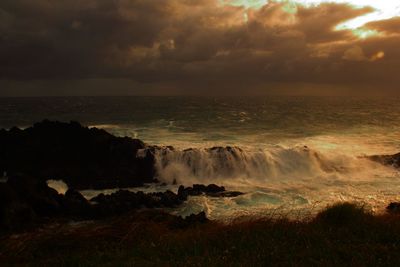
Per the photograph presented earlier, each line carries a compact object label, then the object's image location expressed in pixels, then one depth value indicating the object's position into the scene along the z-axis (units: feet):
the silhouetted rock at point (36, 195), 63.82
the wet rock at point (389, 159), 117.88
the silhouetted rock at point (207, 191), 83.25
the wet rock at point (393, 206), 66.16
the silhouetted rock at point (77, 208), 66.13
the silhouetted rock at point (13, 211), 55.72
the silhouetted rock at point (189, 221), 43.98
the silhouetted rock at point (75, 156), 100.27
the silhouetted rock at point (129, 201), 68.44
